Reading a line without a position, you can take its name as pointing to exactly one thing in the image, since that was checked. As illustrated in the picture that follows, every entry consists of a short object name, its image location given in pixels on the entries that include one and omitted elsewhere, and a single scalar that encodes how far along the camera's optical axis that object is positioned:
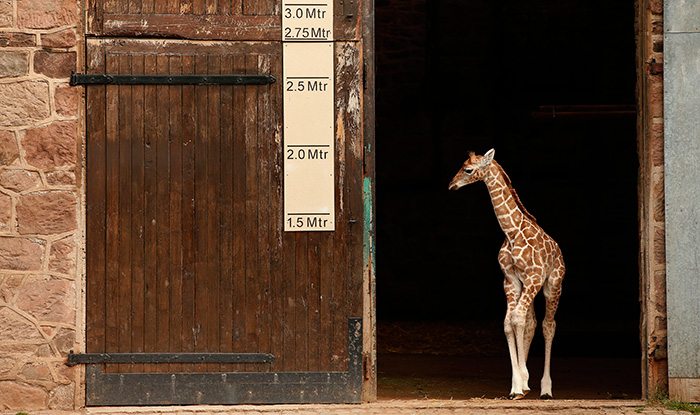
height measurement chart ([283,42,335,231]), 18.56
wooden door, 18.44
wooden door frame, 18.67
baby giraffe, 19.64
